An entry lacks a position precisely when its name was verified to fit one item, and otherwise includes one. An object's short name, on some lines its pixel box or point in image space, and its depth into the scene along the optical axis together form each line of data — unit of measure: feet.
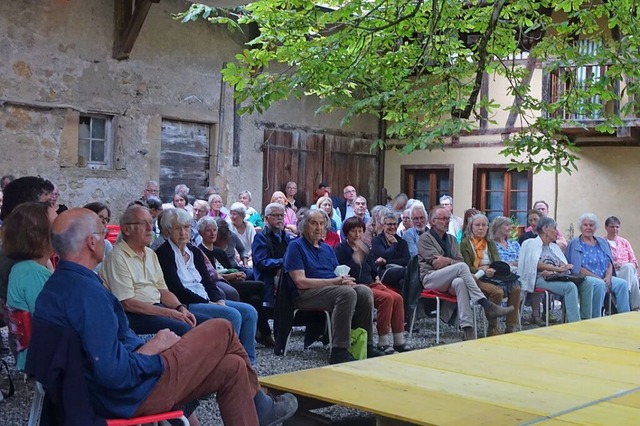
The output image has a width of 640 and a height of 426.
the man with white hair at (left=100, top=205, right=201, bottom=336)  16.42
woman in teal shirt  13.88
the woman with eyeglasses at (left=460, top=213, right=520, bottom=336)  26.32
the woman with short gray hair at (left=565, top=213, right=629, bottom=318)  30.19
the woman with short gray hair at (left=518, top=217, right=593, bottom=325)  28.40
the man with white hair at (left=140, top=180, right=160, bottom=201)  36.11
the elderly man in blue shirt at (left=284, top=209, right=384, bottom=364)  21.39
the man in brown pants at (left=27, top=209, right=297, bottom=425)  10.03
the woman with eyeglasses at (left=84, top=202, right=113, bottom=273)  23.07
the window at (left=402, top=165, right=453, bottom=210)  53.16
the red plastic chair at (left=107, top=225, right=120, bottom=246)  28.67
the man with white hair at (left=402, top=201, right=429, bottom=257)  28.43
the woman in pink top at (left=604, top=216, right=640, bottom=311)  31.53
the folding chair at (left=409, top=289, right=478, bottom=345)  25.44
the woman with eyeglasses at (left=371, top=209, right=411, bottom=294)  25.79
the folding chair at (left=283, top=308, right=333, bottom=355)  21.86
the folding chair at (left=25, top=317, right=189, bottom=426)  9.95
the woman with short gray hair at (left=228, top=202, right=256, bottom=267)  28.30
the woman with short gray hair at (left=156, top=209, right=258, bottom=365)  18.76
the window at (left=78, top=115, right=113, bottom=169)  36.55
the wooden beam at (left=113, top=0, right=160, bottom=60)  36.46
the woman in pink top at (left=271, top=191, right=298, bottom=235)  35.49
